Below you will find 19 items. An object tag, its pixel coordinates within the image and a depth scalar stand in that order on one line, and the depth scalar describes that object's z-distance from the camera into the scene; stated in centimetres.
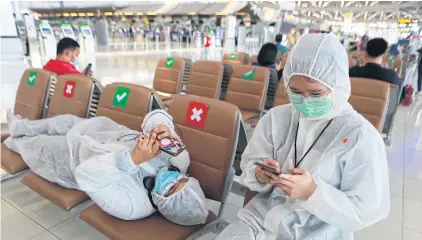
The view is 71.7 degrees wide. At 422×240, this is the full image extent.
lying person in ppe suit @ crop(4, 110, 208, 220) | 121
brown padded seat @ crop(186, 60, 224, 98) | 307
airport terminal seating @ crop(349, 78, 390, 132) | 201
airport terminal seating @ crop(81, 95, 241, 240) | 123
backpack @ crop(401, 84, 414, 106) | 536
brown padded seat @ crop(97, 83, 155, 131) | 175
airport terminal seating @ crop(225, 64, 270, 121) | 276
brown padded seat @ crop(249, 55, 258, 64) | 499
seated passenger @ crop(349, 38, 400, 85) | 284
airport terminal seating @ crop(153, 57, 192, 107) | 352
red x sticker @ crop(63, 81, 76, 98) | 219
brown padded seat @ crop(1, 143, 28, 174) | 181
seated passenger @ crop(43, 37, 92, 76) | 296
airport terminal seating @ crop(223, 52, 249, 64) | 488
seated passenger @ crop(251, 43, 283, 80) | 373
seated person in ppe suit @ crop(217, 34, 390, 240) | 89
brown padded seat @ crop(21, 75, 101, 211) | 213
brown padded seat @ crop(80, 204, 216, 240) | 118
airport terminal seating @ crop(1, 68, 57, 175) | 237
